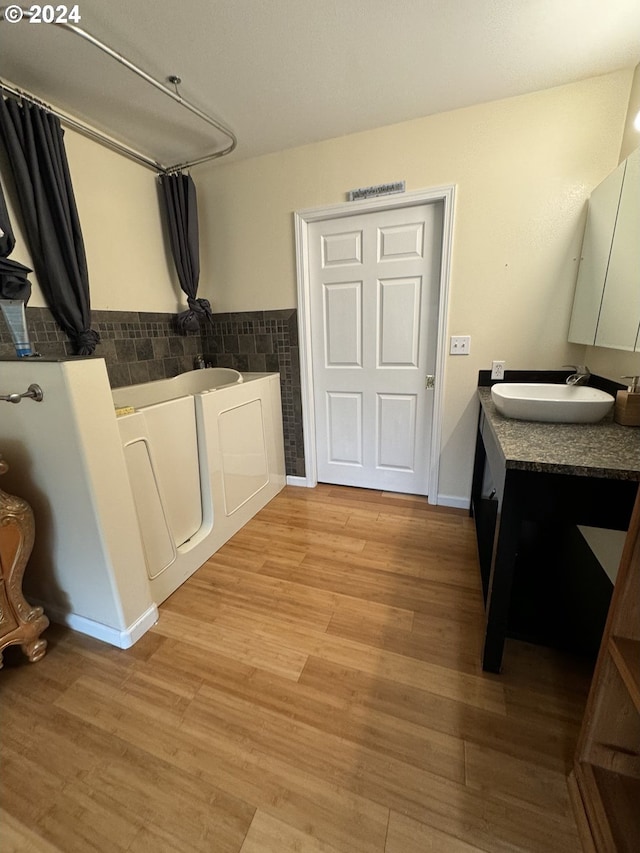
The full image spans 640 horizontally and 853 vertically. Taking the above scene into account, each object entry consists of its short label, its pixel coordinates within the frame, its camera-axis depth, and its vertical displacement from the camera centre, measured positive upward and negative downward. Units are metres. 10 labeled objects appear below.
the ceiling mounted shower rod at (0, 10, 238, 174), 1.21 +1.08
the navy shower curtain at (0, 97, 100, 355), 1.46 +0.61
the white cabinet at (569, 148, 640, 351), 1.17 +0.24
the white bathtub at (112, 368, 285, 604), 1.44 -0.64
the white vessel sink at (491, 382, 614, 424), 1.20 -0.30
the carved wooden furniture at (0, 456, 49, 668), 1.10 -0.81
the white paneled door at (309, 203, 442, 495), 2.03 -0.05
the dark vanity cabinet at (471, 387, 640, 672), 0.90 -0.53
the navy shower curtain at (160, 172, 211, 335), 2.13 +0.69
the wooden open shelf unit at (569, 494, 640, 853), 0.70 -1.00
